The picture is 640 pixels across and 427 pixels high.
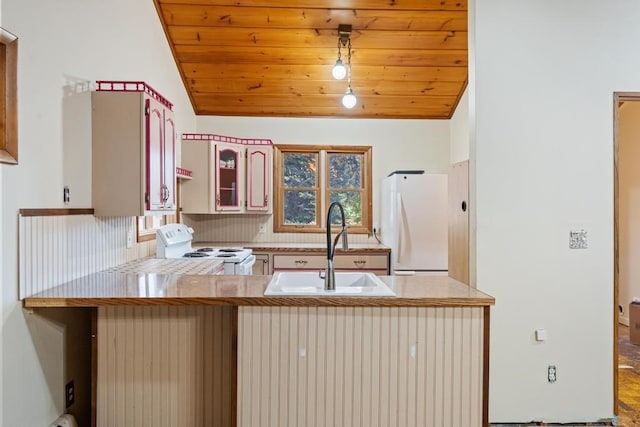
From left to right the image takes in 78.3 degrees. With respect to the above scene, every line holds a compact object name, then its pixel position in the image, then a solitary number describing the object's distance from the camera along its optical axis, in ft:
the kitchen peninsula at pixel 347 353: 5.85
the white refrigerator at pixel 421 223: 12.61
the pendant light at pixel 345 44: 11.59
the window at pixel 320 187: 15.47
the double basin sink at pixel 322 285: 5.92
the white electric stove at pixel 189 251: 10.40
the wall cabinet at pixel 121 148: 7.59
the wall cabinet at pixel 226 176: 13.30
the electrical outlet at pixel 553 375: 7.63
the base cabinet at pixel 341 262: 13.48
